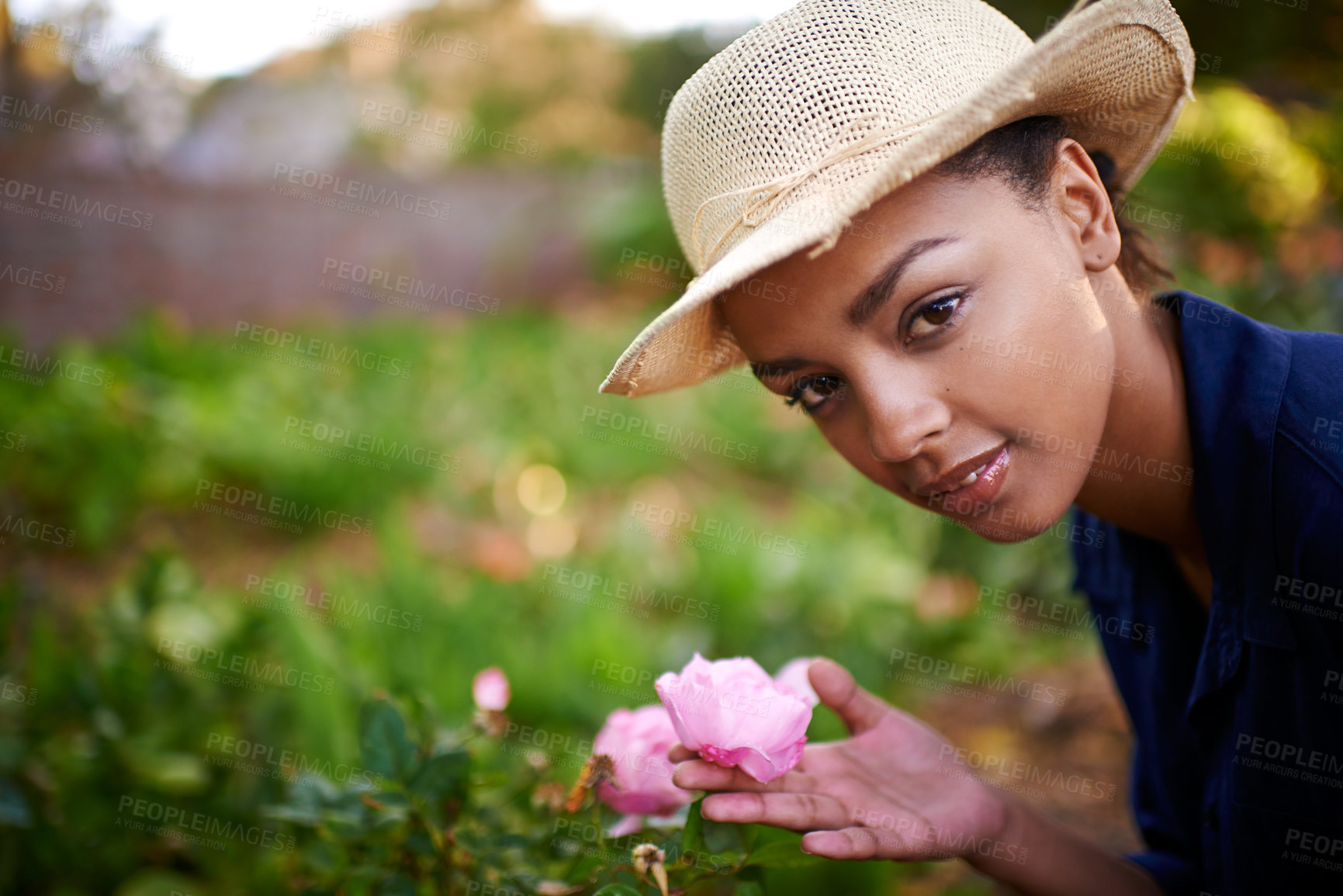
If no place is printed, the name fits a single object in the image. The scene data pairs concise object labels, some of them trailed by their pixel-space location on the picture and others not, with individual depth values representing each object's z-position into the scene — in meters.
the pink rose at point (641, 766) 0.76
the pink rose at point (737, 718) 0.72
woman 0.76
